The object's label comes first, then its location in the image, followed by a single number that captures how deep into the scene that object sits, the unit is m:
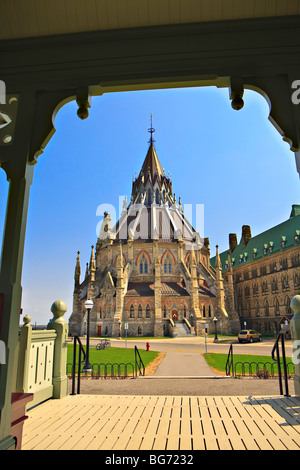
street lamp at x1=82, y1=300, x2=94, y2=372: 13.70
